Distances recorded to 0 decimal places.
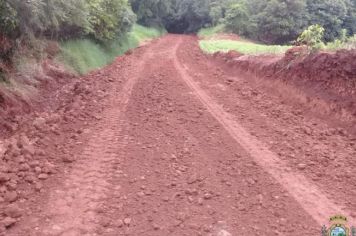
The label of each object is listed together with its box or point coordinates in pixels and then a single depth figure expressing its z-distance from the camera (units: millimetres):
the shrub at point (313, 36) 10295
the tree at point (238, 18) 34125
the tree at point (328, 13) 34625
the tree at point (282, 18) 32125
